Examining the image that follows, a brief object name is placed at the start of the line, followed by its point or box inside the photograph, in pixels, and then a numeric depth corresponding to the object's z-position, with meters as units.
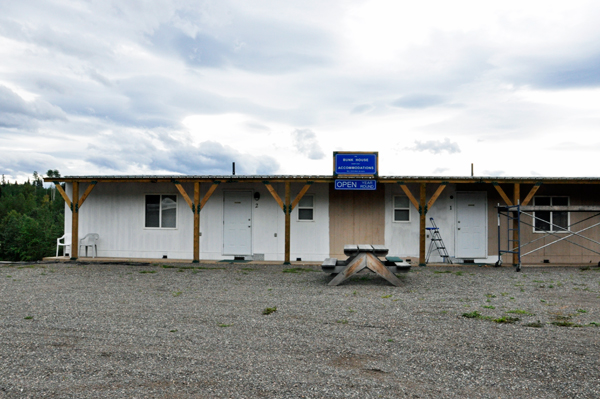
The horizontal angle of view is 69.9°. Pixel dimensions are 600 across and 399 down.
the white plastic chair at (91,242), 14.02
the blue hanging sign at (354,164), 12.79
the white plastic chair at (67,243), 14.16
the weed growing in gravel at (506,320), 5.74
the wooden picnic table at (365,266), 8.61
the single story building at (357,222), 13.56
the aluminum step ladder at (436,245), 13.37
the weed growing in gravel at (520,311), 6.24
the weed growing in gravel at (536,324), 5.51
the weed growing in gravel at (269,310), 6.27
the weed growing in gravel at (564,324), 5.58
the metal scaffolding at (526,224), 11.91
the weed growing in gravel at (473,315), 6.01
